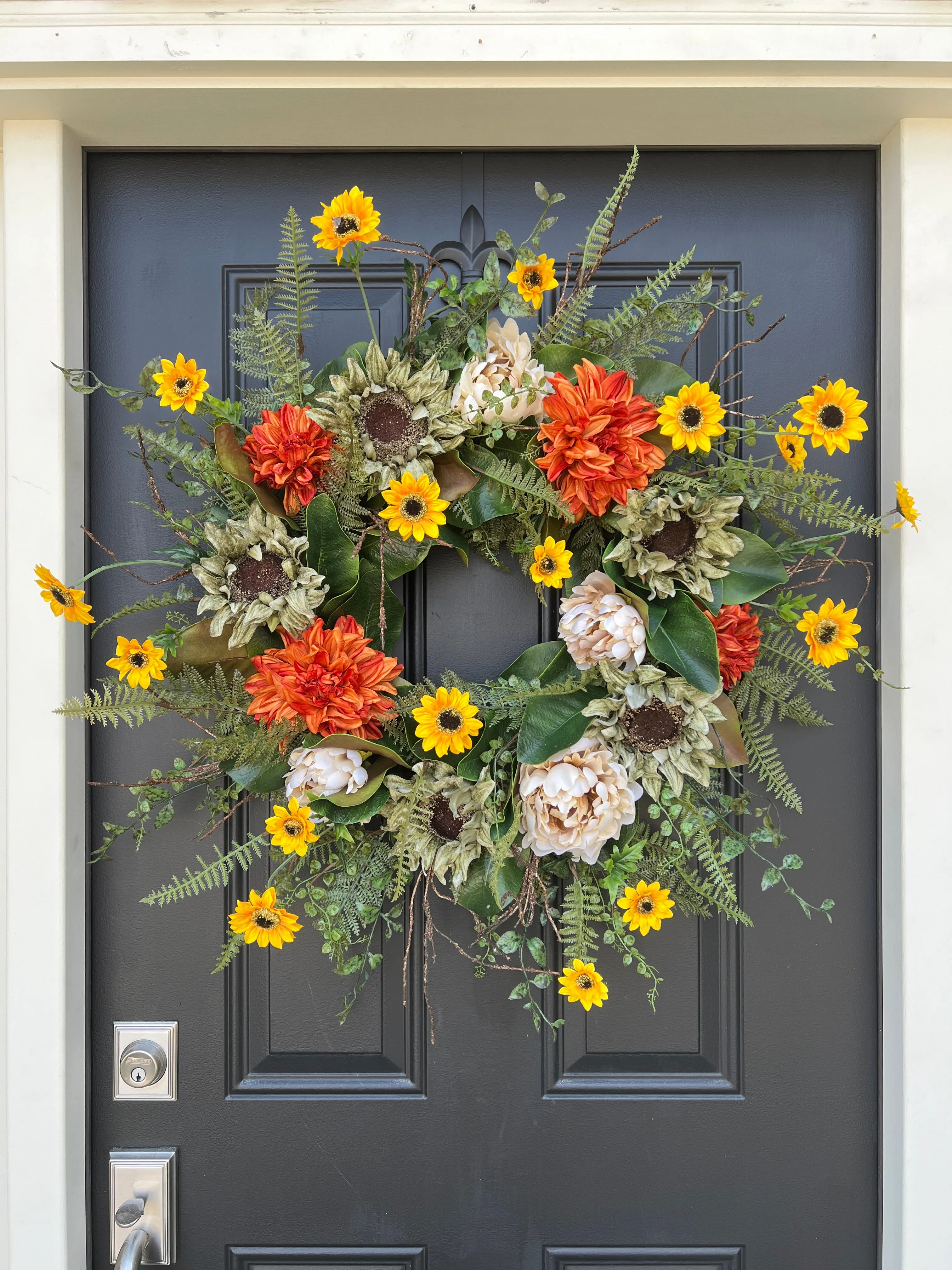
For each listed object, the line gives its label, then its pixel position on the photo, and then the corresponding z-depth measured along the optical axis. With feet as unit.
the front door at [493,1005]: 3.64
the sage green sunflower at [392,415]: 3.09
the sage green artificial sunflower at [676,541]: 2.98
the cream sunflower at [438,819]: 3.12
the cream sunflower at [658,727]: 2.99
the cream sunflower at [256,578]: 3.01
